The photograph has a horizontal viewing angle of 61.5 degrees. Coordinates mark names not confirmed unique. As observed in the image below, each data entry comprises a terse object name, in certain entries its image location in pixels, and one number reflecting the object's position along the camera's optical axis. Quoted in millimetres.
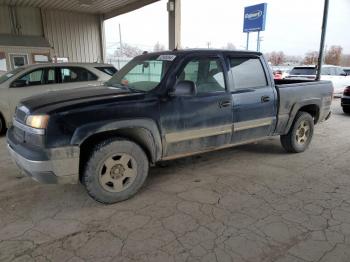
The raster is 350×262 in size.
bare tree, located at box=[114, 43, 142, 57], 48569
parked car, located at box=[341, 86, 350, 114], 9688
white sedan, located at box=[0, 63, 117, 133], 6758
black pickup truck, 3043
